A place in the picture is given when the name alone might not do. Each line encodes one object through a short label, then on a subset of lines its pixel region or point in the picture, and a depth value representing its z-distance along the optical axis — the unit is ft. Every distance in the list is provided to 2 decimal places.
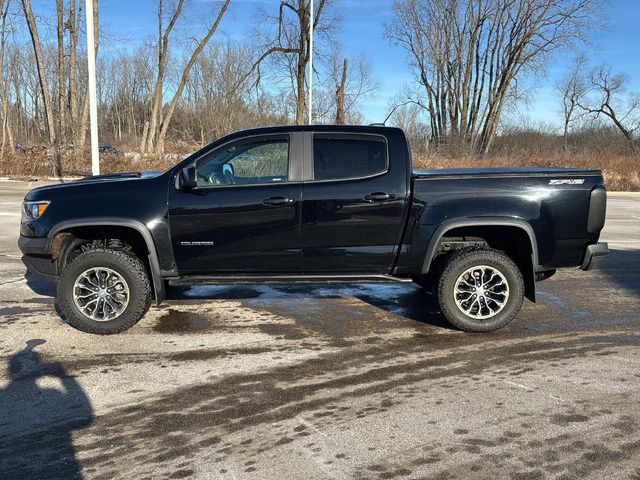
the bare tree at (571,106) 167.94
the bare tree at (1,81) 87.55
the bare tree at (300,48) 89.66
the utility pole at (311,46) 72.59
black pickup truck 16.37
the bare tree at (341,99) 94.02
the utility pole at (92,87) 41.50
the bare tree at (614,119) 147.64
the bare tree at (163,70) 96.37
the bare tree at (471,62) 136.46
